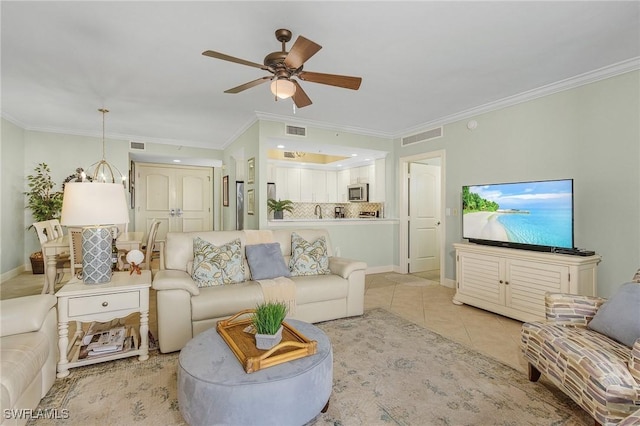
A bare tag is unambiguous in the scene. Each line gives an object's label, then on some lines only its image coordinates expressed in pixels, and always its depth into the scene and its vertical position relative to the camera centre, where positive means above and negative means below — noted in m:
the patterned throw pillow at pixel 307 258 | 3.45 -0.54
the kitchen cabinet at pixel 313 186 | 7.32 +0.56
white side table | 2.20 -0.71
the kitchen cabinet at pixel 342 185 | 7.34 +0.60
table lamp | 2.24 -0.06
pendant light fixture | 5.84 +0.70
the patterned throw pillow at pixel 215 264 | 2.94 -0.53
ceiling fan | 2.11 +1.01
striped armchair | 1.52 -0.82
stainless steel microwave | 6.58 +0.38
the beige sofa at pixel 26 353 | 1.46 -0.77
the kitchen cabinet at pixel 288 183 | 7.06 +0.60
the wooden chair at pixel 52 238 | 3.87 -0.39
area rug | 1.80 -1.20
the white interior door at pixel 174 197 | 7.72 +0.31
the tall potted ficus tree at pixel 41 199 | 5.19 +0.16
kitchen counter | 4.91 -0.20
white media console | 2.98 -0.72
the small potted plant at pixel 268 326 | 1.77 -0.67
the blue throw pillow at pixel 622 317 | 1.83 -0.65
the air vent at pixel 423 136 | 5.00 +1.25
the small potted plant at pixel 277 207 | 5.11 +0.04
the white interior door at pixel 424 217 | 5.84 -0.14
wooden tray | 1.62 -0.79
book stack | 2.40 -1.09
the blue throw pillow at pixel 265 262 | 3.22 -0.55
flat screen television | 3.18 -0.05
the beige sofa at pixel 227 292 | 2.57 -0.77
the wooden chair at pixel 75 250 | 3.64 -0.48
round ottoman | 1.46 -0.88
